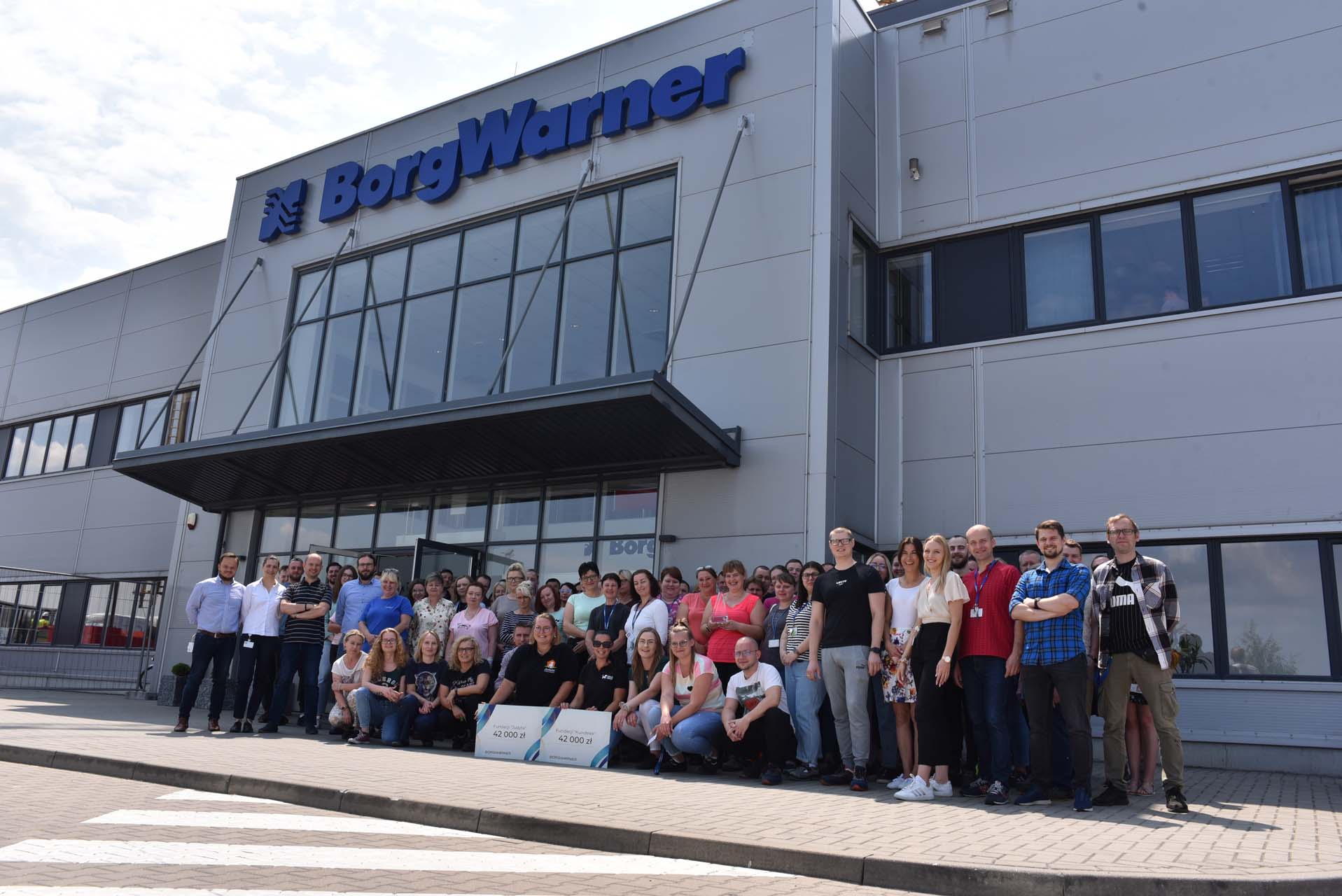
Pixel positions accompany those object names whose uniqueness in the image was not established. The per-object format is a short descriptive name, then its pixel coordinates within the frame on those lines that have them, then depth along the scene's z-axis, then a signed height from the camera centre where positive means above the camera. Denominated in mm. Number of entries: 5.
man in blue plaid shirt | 7070 +356
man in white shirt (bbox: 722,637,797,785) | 8445 -258
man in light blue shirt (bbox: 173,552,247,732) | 11289 +407
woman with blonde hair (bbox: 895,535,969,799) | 7543 +245
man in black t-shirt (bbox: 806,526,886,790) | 8094 +391
